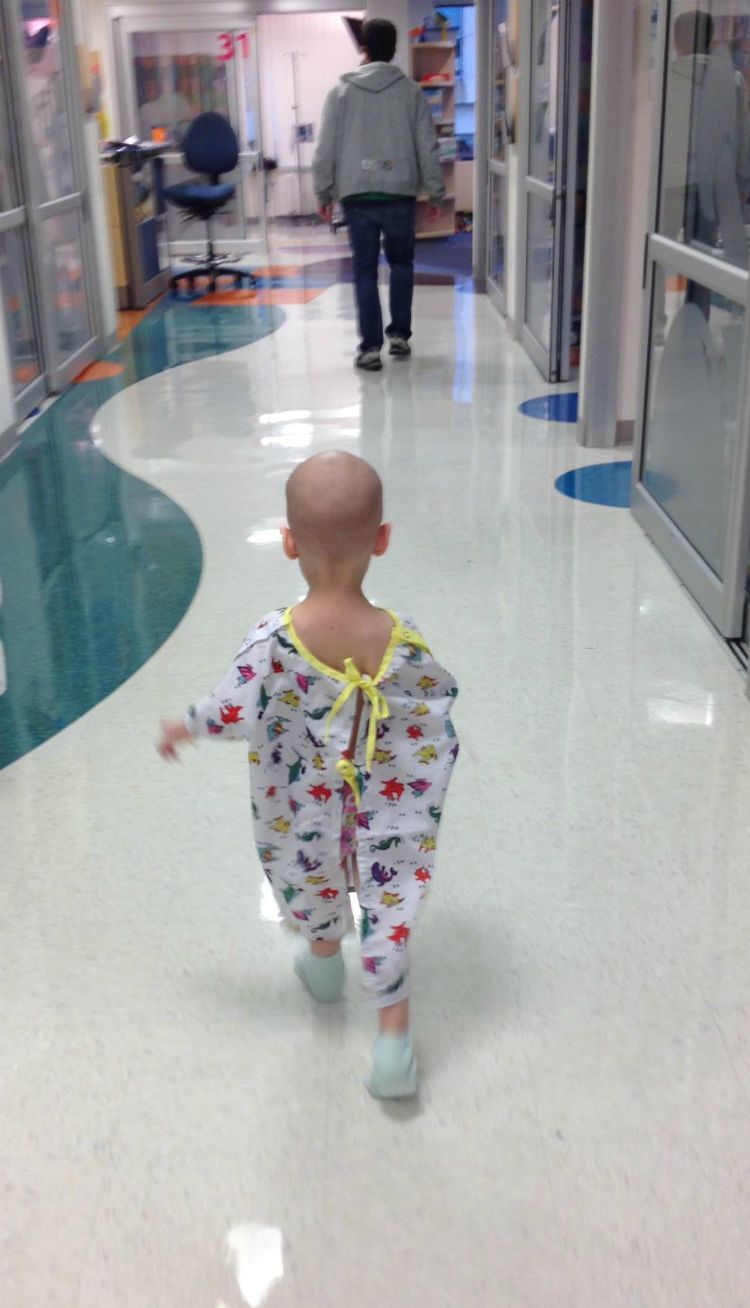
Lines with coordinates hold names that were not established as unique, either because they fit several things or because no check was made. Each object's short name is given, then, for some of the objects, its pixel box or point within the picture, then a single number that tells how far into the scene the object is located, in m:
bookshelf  12.98
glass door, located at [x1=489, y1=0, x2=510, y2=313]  7.17
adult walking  5.85
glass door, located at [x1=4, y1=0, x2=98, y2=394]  5.52
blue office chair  9.47
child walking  1.48
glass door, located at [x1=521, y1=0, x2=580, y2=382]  5.31
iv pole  14.38
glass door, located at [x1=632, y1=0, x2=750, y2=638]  2.86
